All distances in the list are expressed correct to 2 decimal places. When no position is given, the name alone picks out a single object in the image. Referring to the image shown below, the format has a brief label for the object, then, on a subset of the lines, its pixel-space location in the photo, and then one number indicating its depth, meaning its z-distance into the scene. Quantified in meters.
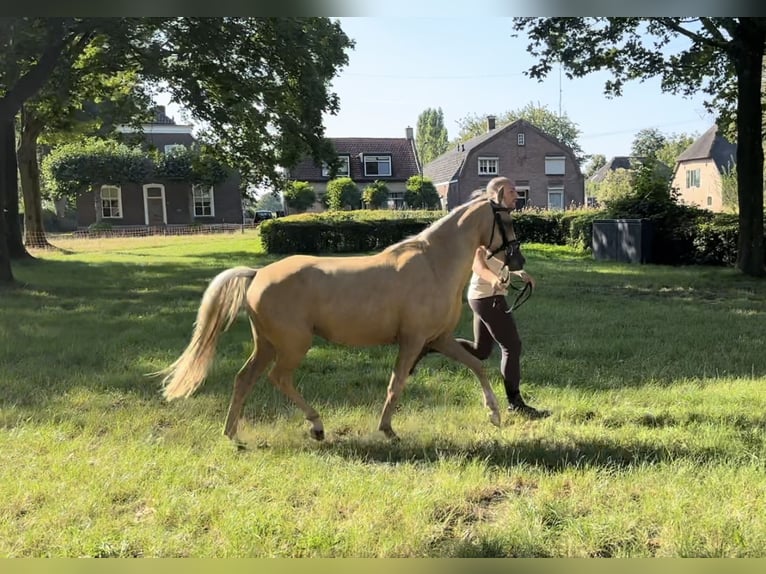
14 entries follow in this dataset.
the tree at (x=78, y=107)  16.38
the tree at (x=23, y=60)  11.64
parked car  31.40
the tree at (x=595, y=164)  78.48
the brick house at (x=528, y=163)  36.59
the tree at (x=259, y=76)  13.03
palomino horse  4.30
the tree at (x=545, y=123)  57.50
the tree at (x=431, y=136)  60.56
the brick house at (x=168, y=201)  30.19
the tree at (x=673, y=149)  69.89
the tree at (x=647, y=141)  81.12
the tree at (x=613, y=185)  43.06
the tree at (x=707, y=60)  14.52
